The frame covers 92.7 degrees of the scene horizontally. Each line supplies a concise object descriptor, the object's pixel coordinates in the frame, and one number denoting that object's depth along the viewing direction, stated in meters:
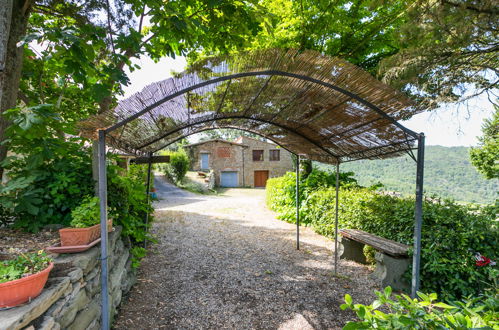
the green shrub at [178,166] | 18.67
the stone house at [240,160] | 23.70
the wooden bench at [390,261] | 3.33
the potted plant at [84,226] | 2.19
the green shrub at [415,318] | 1.00
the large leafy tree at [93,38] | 2.48
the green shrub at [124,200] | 3.11
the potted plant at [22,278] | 1.34
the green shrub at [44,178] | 2.31
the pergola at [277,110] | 2.19
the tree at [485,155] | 11.61
